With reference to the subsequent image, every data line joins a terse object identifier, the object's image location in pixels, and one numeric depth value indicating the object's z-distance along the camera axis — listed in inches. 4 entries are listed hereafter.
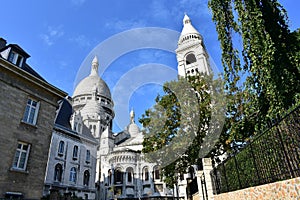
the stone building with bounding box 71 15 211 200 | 1791.8
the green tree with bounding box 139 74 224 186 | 655.1
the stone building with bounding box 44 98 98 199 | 1045.2
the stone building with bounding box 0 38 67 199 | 481.7
